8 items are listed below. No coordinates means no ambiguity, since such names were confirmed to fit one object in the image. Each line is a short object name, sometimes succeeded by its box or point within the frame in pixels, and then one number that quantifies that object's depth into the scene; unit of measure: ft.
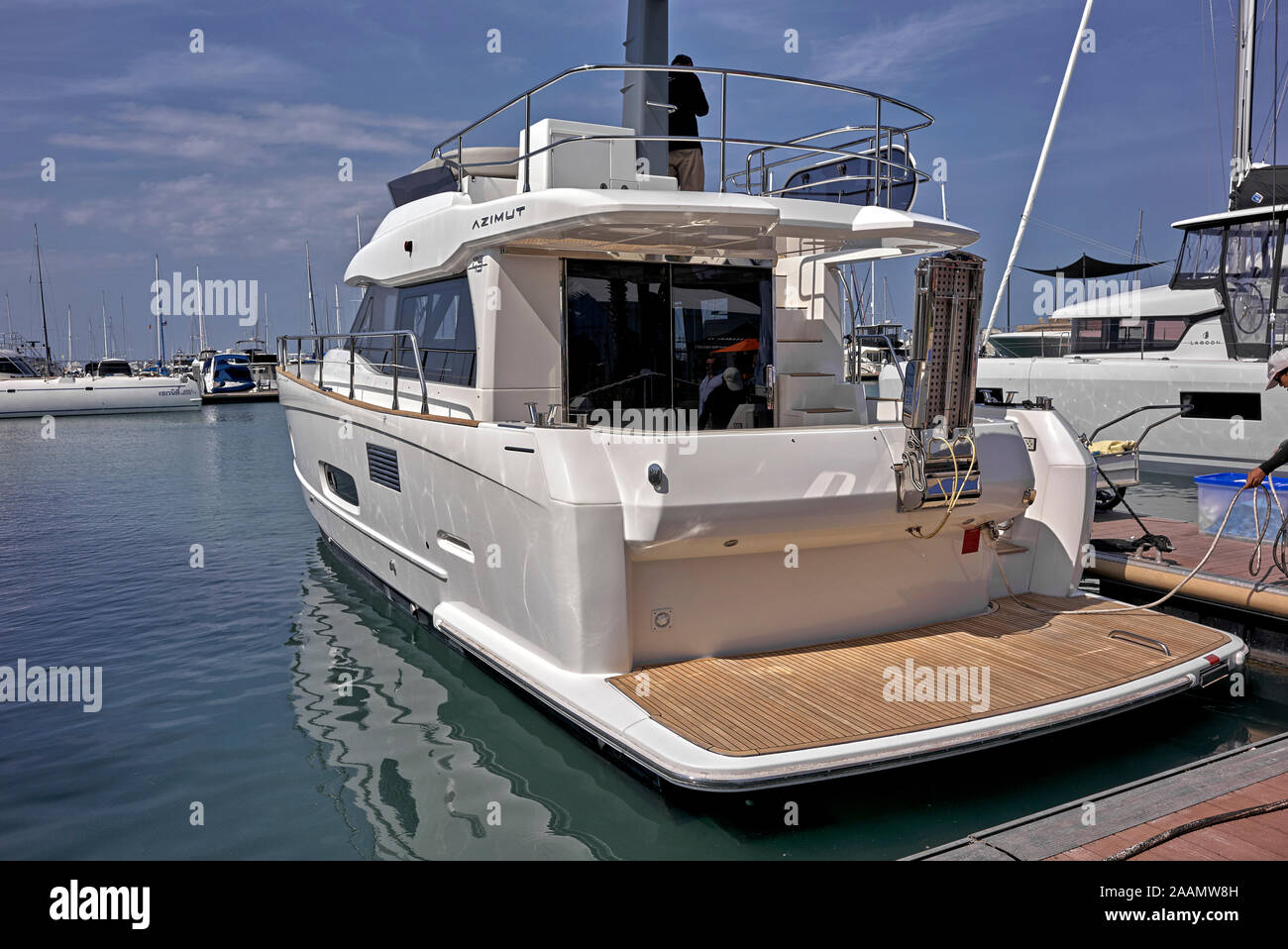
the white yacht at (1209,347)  50.47
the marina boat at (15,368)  135.64
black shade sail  89.15
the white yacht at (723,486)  15.25
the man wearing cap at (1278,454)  17.70
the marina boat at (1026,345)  71.72
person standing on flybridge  25.36
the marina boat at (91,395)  122.11
